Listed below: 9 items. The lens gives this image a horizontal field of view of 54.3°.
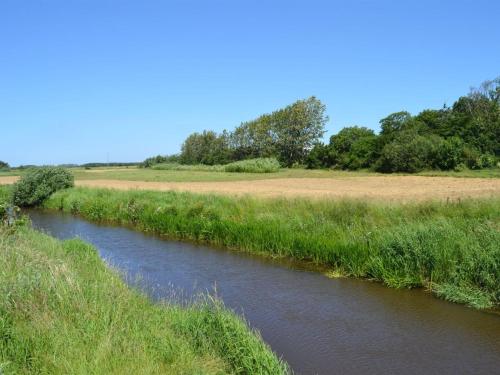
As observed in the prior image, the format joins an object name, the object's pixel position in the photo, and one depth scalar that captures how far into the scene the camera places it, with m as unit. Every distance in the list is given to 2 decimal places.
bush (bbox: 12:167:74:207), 36.44
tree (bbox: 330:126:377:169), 66.06
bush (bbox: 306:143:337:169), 75.19
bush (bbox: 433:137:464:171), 52.00
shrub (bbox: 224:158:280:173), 71.00
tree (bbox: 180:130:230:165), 99.38
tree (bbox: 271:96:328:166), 85.67
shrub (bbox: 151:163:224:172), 80.07
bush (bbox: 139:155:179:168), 121.59
